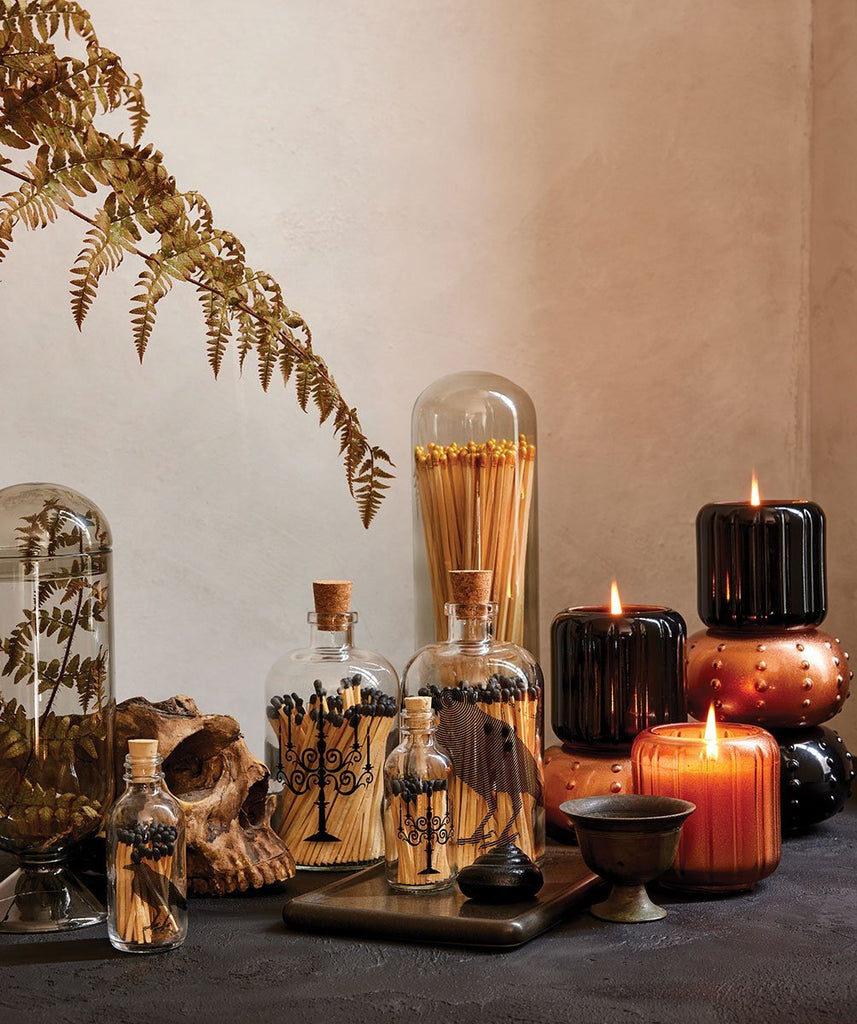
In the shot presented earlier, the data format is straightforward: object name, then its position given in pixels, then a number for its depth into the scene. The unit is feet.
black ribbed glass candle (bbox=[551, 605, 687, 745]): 3.20
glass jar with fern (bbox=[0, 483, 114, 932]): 2.67
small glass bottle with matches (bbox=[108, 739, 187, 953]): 2.50
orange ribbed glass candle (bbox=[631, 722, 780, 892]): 2.79
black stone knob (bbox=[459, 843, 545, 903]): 2.61
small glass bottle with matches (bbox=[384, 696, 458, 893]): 2.76
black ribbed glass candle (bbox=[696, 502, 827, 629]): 3.40
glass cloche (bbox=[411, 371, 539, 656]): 3.46
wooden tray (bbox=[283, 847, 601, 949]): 2.47
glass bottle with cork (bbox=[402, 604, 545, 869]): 2.92
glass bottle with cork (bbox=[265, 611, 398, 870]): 3.09
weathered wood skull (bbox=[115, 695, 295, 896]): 2.84
